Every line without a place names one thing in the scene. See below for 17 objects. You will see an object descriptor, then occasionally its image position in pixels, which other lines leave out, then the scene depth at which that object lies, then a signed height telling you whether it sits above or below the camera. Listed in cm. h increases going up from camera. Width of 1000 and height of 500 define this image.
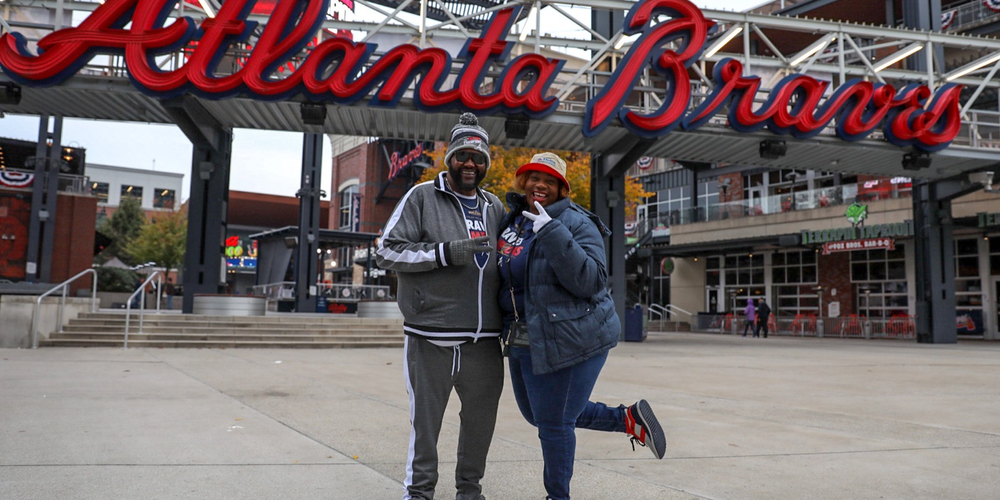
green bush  3506 +62
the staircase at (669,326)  3405 -108
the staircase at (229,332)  1430 -83
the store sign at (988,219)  2408 +319
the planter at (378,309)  1977 -32
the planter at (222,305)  1692 -25
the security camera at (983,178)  1997 +382
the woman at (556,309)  300 -3
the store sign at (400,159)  3925 +822
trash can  2062 -63
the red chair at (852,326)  2788 -70
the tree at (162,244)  4494 +315
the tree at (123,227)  5109 +482
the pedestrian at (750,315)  2797 -36
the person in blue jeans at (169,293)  3356 +1
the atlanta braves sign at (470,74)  1449 +510
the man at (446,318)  317 -9
